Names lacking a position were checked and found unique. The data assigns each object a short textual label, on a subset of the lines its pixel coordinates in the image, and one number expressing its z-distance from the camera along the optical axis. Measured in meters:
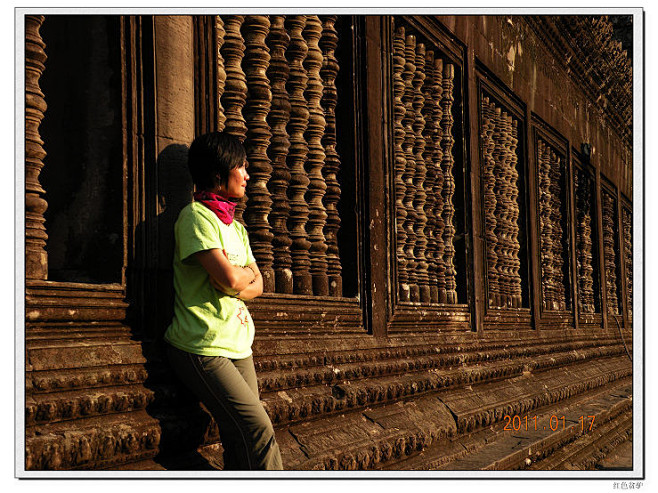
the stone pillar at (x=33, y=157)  3.09
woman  3.20
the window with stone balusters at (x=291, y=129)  4.26
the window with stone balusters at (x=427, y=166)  6.37
